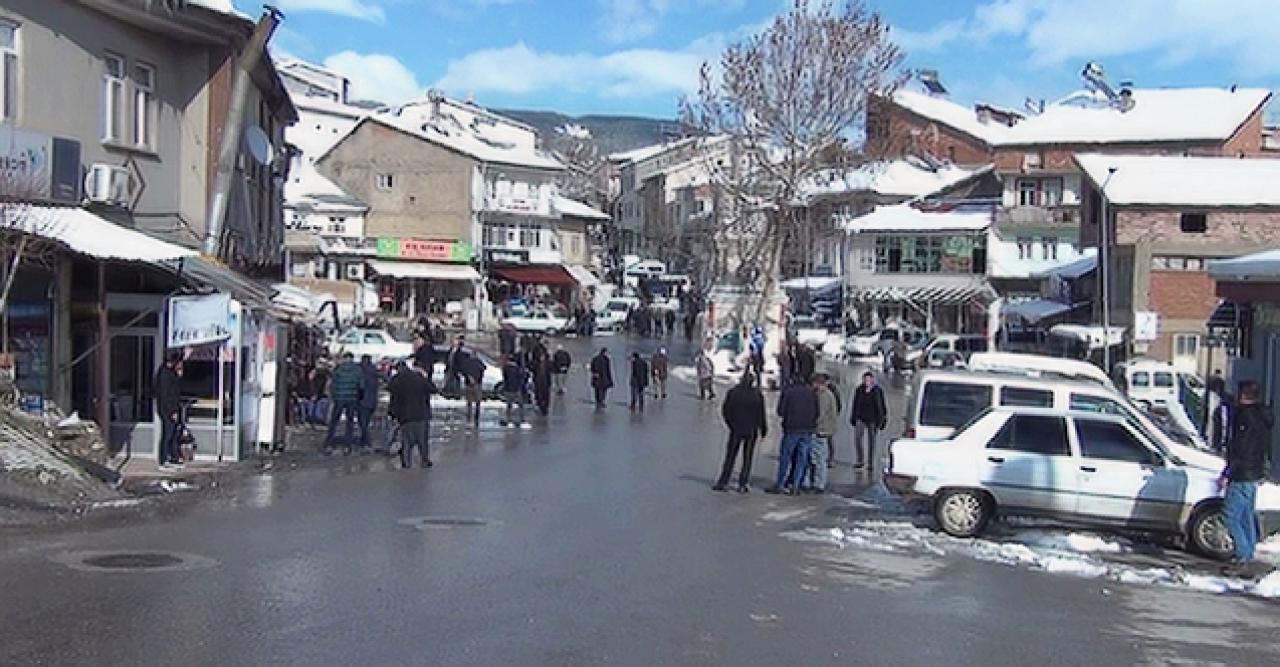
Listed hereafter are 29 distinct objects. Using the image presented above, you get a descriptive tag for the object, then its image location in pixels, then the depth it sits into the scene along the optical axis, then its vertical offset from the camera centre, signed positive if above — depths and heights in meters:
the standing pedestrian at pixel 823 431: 20.25 -1.34
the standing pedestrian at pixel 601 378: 36.31 -1.10
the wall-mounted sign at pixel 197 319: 20.23 +0.10
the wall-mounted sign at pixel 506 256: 80.75 +4.17
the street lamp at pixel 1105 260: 46.38 +2.67
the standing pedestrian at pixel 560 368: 38.78 -0.94
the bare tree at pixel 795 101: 50.69 +8.18
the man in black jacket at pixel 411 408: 21.52 -1.15
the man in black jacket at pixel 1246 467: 14.38 -1.20
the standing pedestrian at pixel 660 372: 40.41 -1.04
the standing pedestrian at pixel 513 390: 30.62 -1.22
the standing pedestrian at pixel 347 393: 24.11 -1.05
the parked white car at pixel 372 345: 44.88 -0.49
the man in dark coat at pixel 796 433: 19.75 -1.30
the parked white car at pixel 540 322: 69.00 +0.46
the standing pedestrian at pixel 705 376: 40.00 -1.11
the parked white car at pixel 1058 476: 15.74 -1.46
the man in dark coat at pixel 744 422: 19.78 -1.16
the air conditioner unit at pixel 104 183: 20.44 +1.97
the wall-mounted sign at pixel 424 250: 74.56 +4.14
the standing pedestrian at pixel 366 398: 24.19 -1.13
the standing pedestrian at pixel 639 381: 35.47 -1.13
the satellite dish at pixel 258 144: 27.14 +3.40
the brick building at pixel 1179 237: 47.06 +3.43
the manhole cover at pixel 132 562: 11.61 -1.92
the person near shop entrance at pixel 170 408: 20.27 -1.14
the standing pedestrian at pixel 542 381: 33.12 -1.10
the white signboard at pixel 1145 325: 40.91 +0.49
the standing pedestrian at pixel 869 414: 23.52 -1.22
